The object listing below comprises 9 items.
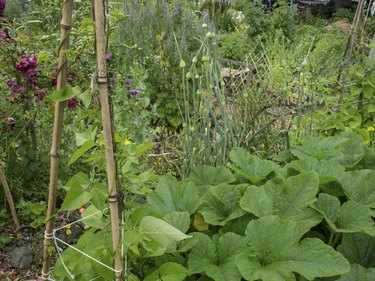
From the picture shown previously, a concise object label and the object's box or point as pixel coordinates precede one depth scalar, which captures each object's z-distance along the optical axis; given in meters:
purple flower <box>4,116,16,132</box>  2.47
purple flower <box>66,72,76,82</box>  2.42
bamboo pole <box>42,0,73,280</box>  1.07
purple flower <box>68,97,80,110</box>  2.24
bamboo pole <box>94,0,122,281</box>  0.92
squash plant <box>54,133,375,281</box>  1.22
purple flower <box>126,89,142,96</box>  3.06
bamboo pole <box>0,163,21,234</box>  2.32
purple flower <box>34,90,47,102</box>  2.49
